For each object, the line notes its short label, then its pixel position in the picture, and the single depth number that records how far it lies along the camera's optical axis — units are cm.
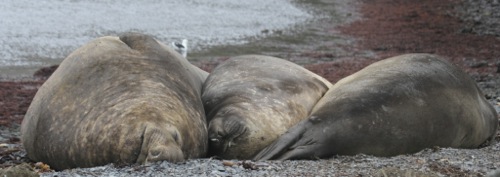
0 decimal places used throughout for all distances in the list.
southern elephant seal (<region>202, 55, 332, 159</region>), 1155
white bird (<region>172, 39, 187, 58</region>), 2552
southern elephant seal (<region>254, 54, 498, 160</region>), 1133
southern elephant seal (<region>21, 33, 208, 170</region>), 1012
